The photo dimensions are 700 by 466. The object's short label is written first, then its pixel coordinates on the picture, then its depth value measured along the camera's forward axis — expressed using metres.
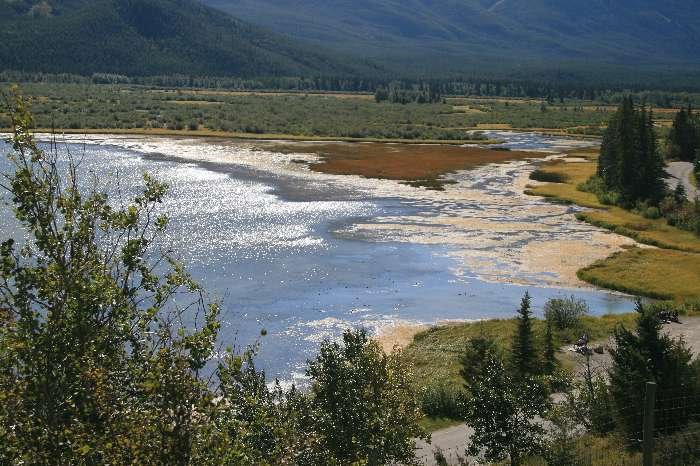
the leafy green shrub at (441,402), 31.62
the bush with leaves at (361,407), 19.64
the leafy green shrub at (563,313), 41.75
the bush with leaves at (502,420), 23.30
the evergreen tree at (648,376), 24.11
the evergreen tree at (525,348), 32.75
